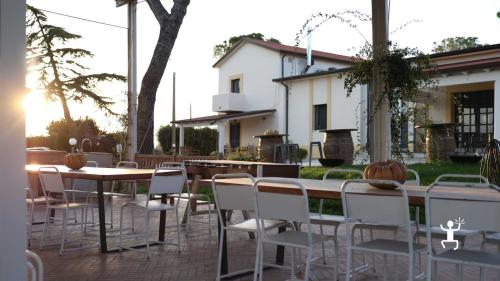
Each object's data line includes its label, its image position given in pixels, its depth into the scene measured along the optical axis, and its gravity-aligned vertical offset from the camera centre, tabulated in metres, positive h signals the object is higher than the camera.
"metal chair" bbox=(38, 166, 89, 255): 5.00 -0.37
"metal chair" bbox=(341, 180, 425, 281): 2.84 -0.35
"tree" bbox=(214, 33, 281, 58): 39.59 +7.77
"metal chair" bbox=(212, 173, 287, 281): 3.57 -0.36
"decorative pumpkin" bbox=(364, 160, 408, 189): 3.44 -0.15
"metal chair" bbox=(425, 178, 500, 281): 2.60 -0.34
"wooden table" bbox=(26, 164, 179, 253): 4.83 -0.26
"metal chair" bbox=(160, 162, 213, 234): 5.89 -0.55
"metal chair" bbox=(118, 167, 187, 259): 4.88 -0.36
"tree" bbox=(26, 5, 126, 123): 21.00 +3.20
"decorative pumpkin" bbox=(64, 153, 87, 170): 5.77 -0.14
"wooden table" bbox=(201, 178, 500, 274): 2.91 -0.26
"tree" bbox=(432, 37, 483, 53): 37.94 +7.44
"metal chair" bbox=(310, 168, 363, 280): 4.12 -0.56
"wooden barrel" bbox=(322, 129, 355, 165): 13.34 +0.05
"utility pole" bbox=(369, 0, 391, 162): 5.45 +0.47
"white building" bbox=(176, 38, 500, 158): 15.55 +1.93
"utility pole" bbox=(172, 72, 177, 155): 27.75 +2.56
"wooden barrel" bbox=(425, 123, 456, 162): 12.18 +0.16
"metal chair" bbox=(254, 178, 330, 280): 3.17 -0.39
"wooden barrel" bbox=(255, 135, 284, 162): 13.75 +0.07
